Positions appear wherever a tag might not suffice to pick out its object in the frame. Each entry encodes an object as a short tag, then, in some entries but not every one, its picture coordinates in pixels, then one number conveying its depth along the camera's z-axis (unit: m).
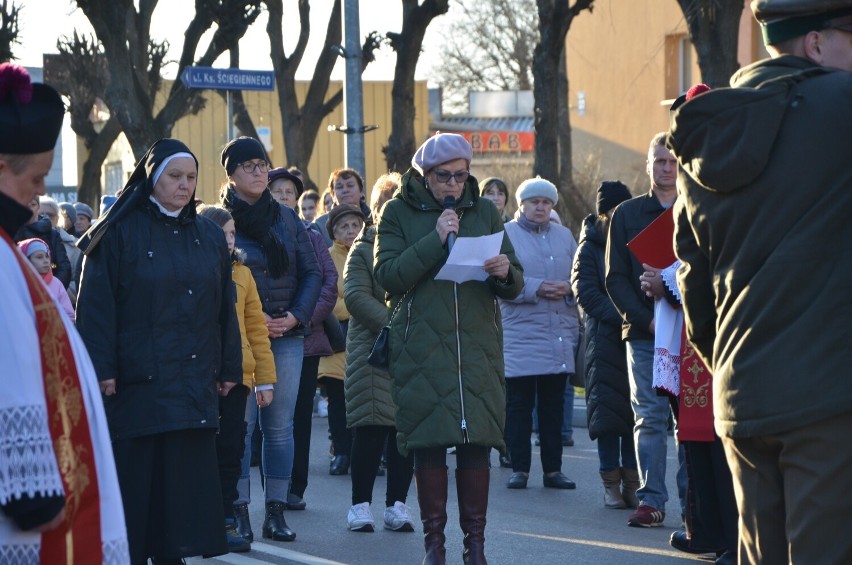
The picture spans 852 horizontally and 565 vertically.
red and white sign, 47.84
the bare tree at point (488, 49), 48.94
